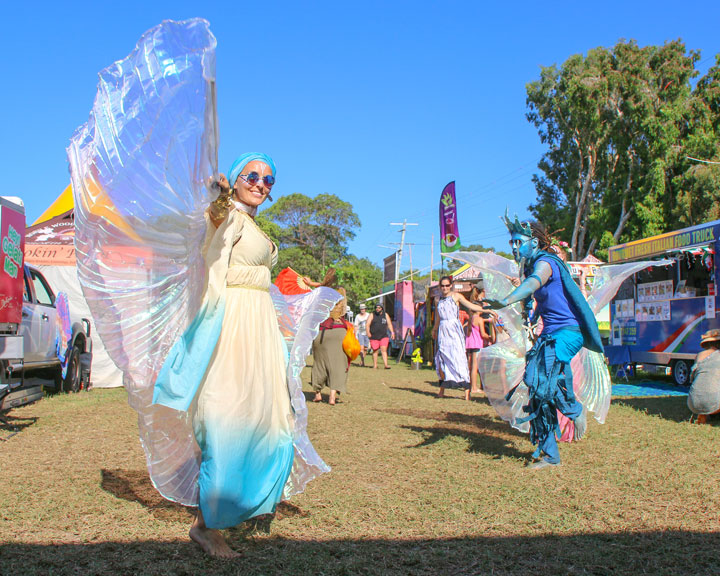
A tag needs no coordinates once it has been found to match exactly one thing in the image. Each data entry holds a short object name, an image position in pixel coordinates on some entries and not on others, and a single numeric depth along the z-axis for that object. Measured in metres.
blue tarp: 11.13
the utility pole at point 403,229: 54.41
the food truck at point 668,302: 11.35
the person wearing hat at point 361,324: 20.41
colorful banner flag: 19.08
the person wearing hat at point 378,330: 18.11
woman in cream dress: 3.13
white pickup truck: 7.05
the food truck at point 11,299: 6.82
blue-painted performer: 5.22
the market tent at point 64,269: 11.73
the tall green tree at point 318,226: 54.59
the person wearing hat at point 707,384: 7.33
